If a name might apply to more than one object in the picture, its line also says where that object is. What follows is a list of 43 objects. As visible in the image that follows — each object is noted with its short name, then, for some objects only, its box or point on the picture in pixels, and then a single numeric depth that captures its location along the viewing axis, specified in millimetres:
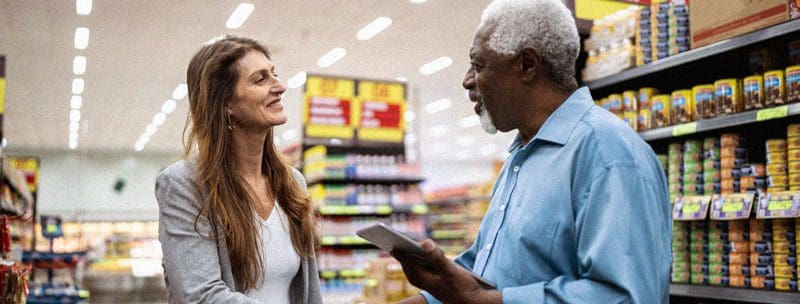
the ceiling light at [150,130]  20391
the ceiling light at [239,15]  9922
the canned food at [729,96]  2990
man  1401
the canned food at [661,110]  3331
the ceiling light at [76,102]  15838
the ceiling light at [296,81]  14383
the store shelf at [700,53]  2707
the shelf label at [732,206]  2882
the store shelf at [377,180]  8773
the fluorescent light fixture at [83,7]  9605
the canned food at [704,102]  3100
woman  1892
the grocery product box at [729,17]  2736
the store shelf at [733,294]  2727
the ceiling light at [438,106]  17656
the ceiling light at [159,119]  18469
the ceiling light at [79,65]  12694
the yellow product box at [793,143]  2730
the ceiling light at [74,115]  17484
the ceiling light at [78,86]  14266
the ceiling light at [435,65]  13352
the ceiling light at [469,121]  19934
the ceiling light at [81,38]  10922
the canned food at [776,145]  2812
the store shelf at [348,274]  8633
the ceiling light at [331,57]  12478
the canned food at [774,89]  2774
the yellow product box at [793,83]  2703
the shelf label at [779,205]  2676
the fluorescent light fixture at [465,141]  23906
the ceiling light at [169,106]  16856
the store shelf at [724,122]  2684
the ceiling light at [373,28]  10734
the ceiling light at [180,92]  15211
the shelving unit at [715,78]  2777
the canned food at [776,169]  2807
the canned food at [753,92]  2877
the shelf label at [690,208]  3074
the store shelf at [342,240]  8586
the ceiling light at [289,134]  22598
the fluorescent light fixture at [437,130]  21769
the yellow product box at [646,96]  3459
